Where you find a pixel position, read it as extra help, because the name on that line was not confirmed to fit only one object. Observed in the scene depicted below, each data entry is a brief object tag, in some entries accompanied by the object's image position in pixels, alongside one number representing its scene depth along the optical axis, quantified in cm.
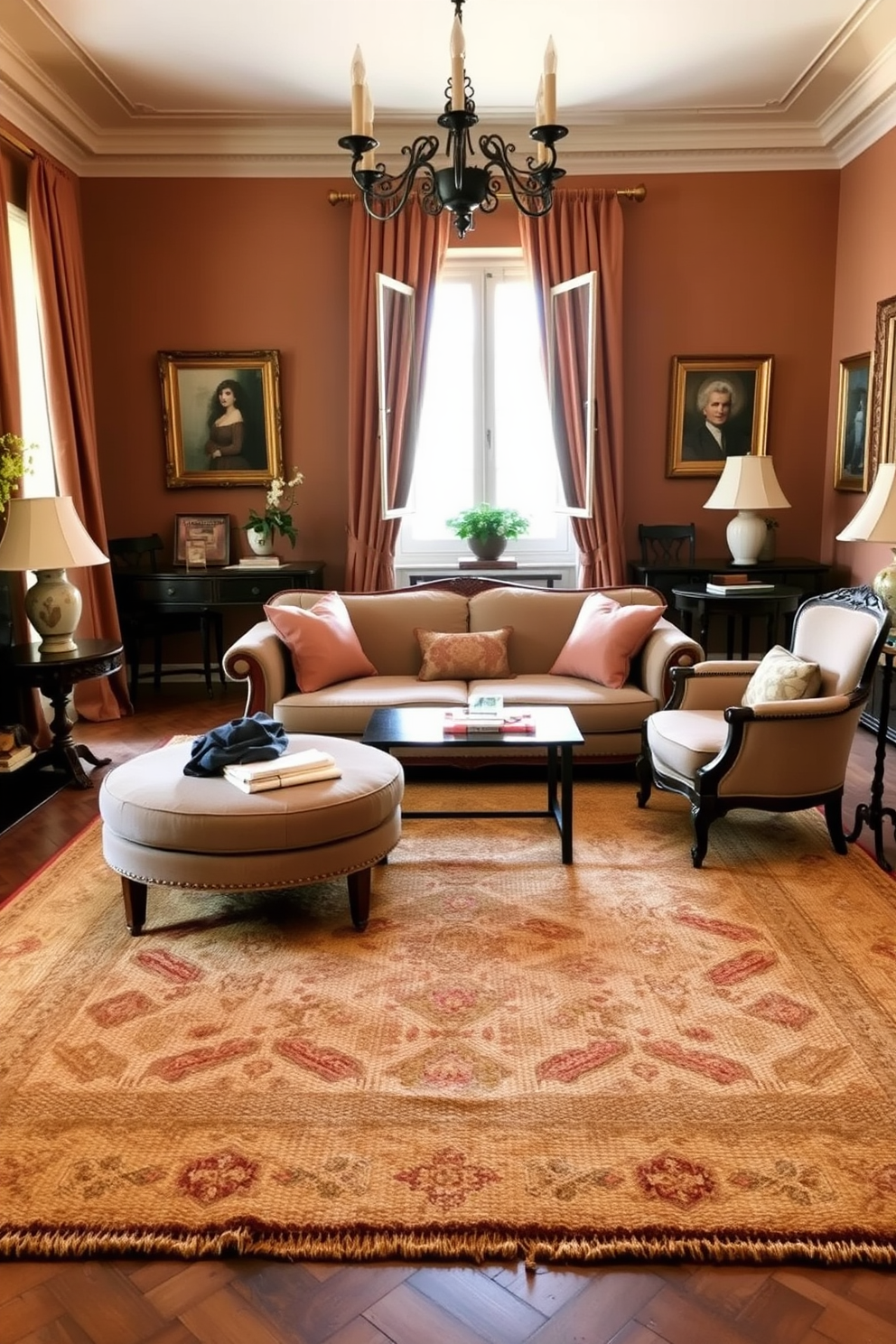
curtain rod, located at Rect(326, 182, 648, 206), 597
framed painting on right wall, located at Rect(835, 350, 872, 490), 570
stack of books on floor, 439
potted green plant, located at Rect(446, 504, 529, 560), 598
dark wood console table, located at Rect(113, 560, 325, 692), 594
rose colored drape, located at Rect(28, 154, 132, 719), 535
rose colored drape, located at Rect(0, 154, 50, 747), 466
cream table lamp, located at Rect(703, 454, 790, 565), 565
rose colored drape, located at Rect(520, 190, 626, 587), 604
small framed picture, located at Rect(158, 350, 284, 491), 627
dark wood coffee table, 349
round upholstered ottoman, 289
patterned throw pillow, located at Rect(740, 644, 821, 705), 369
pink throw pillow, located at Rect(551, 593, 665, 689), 455
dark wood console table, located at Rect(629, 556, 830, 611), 587
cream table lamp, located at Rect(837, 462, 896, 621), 394
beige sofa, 436
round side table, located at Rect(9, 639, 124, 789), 442
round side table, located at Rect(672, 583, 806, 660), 548
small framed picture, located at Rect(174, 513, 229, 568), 636
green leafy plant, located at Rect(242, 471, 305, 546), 611
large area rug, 190
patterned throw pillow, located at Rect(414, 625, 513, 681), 475
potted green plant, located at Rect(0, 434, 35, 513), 431
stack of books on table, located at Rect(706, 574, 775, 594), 551
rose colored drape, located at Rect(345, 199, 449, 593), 602
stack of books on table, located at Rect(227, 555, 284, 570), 606
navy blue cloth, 316
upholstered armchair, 350
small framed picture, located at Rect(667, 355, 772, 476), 629
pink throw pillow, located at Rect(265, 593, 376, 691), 459
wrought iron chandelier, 291
